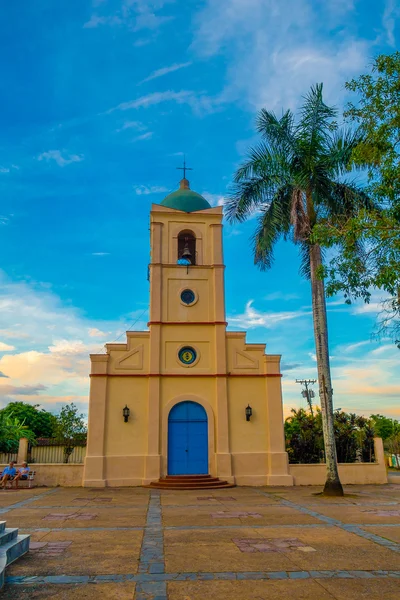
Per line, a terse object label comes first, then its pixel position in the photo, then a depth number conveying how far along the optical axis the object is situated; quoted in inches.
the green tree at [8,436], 923.4
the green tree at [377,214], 309.0
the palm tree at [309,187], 634.8
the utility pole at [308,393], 2027.6
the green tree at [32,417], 1776.6
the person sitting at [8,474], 697.0
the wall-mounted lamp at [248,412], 763.1
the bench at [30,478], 716.7
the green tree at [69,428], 878.4
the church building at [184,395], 735.1
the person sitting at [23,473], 702.4
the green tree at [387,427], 2108.8
